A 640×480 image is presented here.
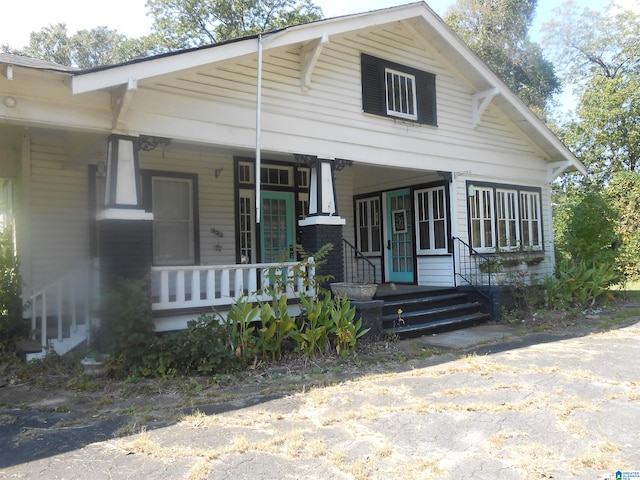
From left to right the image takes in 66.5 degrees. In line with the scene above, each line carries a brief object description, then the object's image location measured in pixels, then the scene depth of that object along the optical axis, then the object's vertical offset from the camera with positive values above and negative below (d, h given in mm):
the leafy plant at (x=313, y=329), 6652 -931
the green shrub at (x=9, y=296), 6848 -364
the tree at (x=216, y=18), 26094 +13466
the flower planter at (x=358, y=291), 7664 -477
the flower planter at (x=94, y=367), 5785 -1176
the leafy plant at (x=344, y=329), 6824 -959
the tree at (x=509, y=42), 27234 +12117
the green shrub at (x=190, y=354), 5824 -1077
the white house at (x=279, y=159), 6328 +1871
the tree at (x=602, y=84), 23594 +8409
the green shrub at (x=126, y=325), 5781 -693
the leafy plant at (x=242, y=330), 6242 -859
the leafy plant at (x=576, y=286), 10625 -702
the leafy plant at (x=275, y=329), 6449 -882
